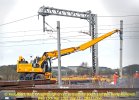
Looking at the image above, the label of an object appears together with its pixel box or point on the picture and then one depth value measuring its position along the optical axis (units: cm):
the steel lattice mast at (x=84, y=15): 4488
